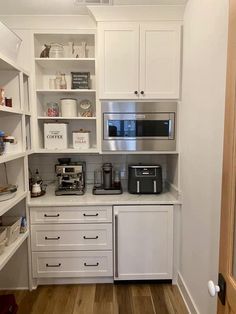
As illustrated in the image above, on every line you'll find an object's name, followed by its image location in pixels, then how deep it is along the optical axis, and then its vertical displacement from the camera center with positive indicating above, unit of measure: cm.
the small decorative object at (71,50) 261 +95
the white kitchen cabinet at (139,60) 228 +74
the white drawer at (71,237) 233 -92
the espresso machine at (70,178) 255 -40
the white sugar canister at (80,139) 254 +1
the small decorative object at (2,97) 179 +31
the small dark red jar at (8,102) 198 +30
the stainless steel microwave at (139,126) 237 +13
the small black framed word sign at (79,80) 254 +61
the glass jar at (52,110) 255 +31
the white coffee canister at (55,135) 250 +5
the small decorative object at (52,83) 261 +60
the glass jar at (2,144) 180 -3
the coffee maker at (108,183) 255 -46
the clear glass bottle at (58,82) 257 +59
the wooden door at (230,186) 85 -16
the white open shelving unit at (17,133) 209 +6
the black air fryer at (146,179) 250 -40
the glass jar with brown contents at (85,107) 273 +36
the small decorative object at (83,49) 255 +93
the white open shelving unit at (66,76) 244 +66
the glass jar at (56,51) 248 +88
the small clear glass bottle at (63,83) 257 +58
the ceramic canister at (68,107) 253 +33
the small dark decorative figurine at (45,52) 248 +87
